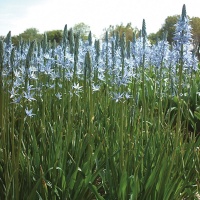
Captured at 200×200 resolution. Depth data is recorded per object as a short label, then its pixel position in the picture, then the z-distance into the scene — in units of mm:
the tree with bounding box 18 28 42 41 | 62912
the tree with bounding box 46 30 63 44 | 38606
